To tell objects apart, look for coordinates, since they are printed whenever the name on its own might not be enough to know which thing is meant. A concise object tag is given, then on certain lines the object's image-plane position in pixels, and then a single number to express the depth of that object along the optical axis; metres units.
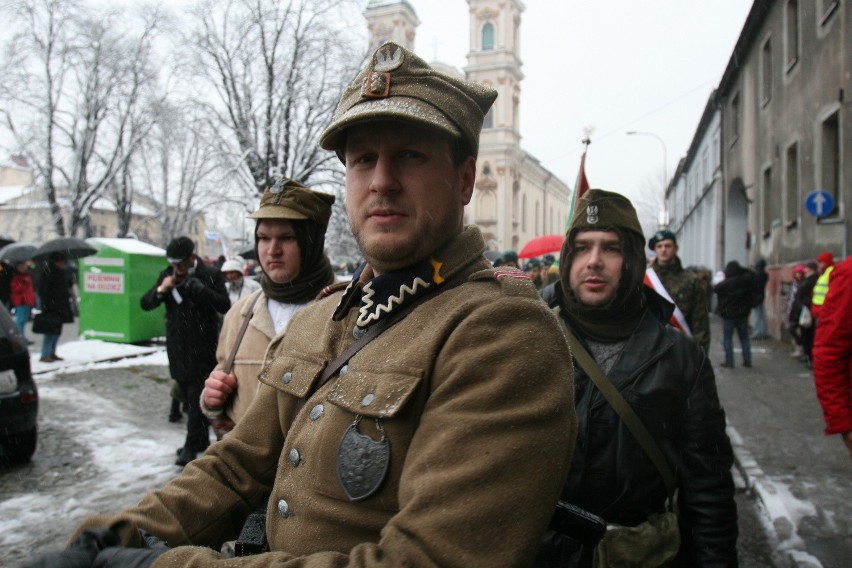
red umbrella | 14.02
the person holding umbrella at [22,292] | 14.30
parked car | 6.17
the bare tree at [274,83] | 23.80
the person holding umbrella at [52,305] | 11.68
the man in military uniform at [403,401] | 1.28
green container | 14.55
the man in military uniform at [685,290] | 6.01
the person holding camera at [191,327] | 6.05
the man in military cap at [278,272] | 3.65
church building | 66.44
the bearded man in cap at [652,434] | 2.56
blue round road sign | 11.41
